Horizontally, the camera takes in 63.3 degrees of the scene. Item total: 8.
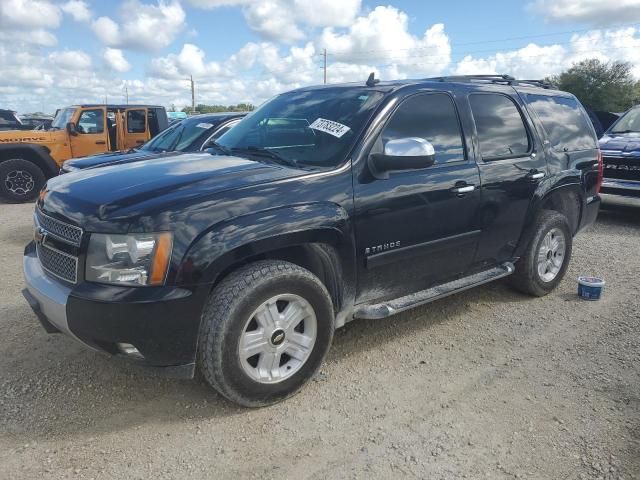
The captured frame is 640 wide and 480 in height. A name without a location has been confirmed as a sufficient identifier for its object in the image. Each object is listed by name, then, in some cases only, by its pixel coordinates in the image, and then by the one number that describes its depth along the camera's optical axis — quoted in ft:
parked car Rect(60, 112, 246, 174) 22.94
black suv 8.53
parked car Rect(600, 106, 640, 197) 26.14
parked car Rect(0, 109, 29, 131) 51.09
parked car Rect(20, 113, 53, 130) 69.15
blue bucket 15.46
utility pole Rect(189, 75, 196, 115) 186.67
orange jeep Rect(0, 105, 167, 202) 32.35
